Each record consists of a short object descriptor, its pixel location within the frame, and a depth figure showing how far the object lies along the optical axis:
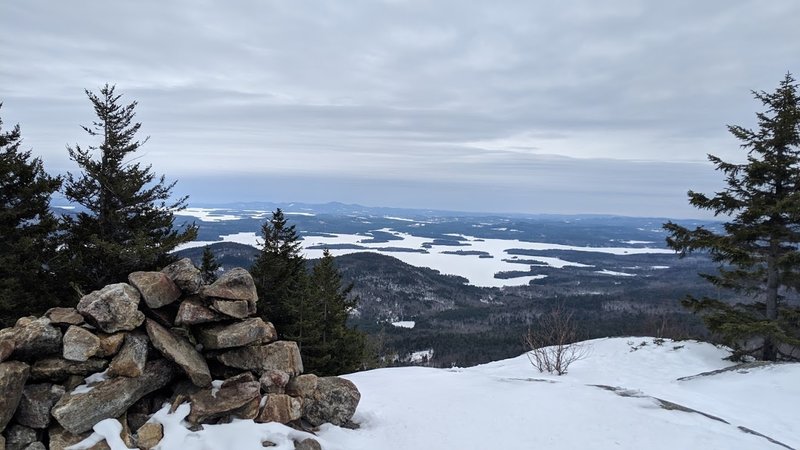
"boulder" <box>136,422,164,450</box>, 8.02
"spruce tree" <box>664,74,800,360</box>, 17.20
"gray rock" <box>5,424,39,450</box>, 7.69
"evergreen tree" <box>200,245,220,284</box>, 24.06
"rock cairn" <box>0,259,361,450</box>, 7.90
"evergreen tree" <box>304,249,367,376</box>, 27.62
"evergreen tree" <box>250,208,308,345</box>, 25.00
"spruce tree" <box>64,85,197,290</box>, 16.73
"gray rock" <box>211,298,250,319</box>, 9.70
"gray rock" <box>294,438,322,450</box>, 8.67
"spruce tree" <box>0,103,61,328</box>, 15.55
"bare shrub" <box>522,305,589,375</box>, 17.44
